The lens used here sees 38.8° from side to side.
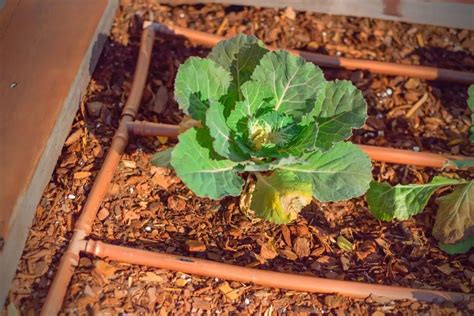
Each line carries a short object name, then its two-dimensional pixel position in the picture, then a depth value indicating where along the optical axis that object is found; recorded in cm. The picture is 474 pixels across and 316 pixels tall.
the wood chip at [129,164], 222
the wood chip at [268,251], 207
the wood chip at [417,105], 250
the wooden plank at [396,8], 266
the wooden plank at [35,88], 196
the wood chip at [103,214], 209
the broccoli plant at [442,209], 211
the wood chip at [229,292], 197
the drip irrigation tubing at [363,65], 252
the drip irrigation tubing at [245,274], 197
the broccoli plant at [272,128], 191
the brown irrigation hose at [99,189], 187
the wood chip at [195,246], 204
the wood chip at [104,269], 194
